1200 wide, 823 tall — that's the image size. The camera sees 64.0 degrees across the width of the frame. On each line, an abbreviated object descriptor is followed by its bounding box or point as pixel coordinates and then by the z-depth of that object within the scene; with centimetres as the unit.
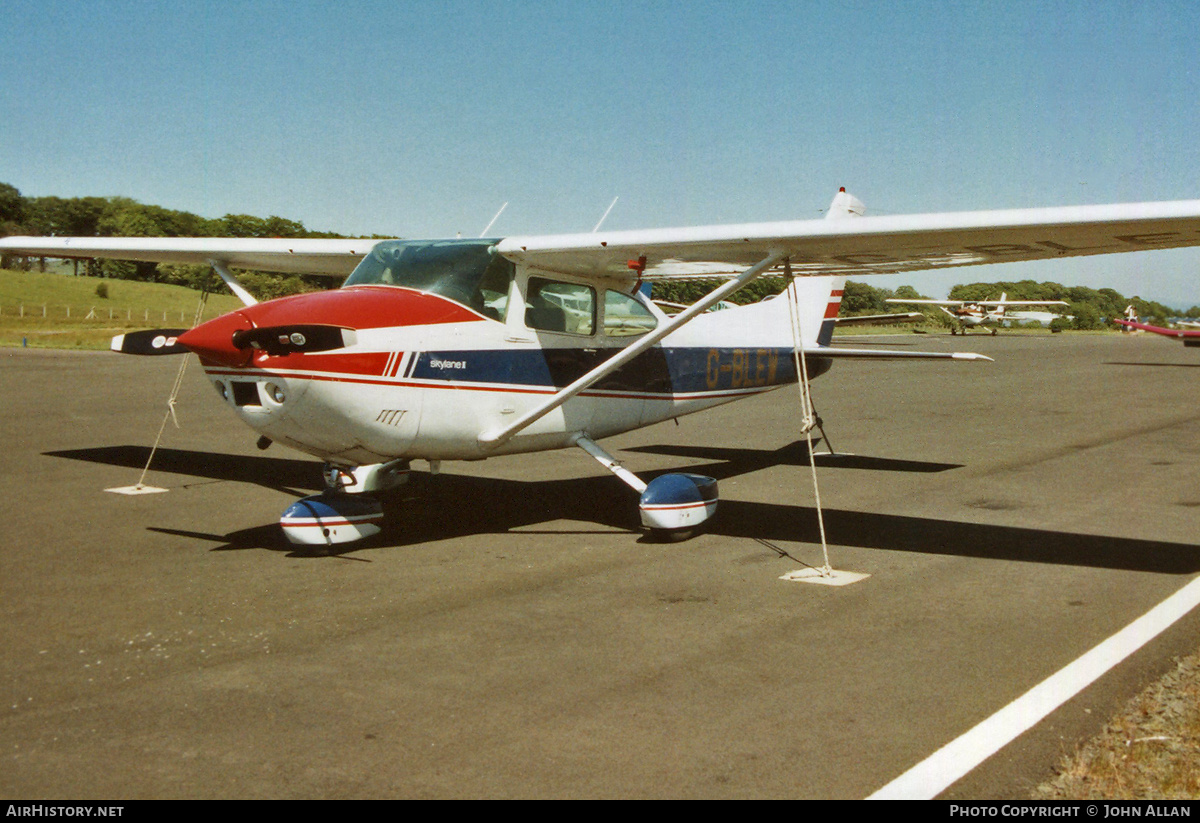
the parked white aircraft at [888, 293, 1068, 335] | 6894
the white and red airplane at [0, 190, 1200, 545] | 645
